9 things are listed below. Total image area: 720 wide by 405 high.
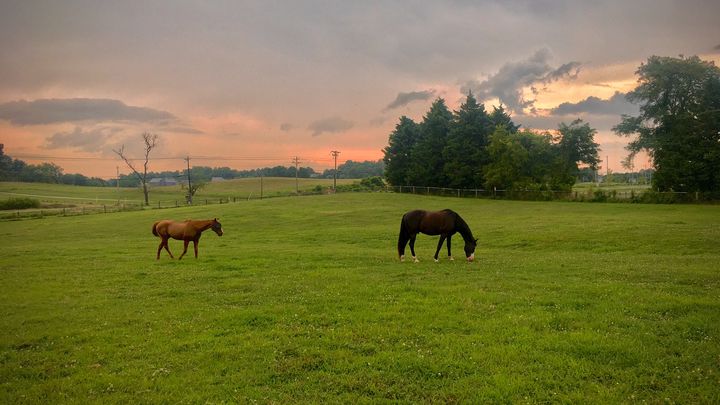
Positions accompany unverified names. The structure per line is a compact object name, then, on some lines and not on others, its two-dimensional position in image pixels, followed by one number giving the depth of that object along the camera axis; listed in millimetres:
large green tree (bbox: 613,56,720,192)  50062
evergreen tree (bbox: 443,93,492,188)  71875
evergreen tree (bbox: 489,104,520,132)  76600
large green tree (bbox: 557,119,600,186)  67938
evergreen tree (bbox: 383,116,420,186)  89875
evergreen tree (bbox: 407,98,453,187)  79125
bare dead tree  95750
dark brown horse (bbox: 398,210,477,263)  19641
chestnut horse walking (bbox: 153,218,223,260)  21812
